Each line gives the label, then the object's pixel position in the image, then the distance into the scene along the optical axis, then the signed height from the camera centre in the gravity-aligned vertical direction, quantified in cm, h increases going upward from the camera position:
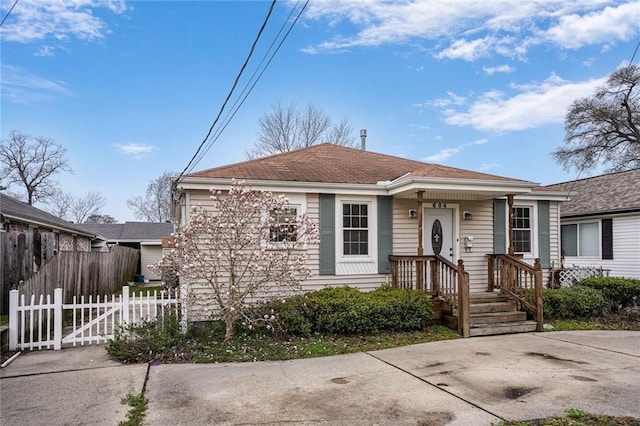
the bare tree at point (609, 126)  2669 +664
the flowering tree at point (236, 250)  756 -31
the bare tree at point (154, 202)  4397 +317
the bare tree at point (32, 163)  3431 +577
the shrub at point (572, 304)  947 -162
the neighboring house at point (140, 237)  2594 -26
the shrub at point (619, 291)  1002 -141
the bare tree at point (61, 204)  4241 +300
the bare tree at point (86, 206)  4575 +290
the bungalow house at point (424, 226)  887 +12
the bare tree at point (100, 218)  4661 +164
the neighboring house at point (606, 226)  1345 +12
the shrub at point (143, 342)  653 -169
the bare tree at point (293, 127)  2575 +627
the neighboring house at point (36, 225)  1169 +28
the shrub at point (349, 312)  781 -148
